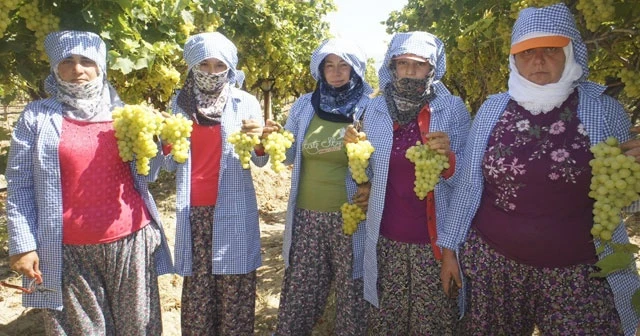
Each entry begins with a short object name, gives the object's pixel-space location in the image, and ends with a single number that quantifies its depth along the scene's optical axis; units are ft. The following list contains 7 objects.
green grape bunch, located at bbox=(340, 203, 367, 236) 8.59
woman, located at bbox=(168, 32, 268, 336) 8.84
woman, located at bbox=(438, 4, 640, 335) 6.15
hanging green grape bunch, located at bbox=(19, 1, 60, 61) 7.98
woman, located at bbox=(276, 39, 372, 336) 8.96
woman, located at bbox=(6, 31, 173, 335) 7.25
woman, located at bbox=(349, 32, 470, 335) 7.86
